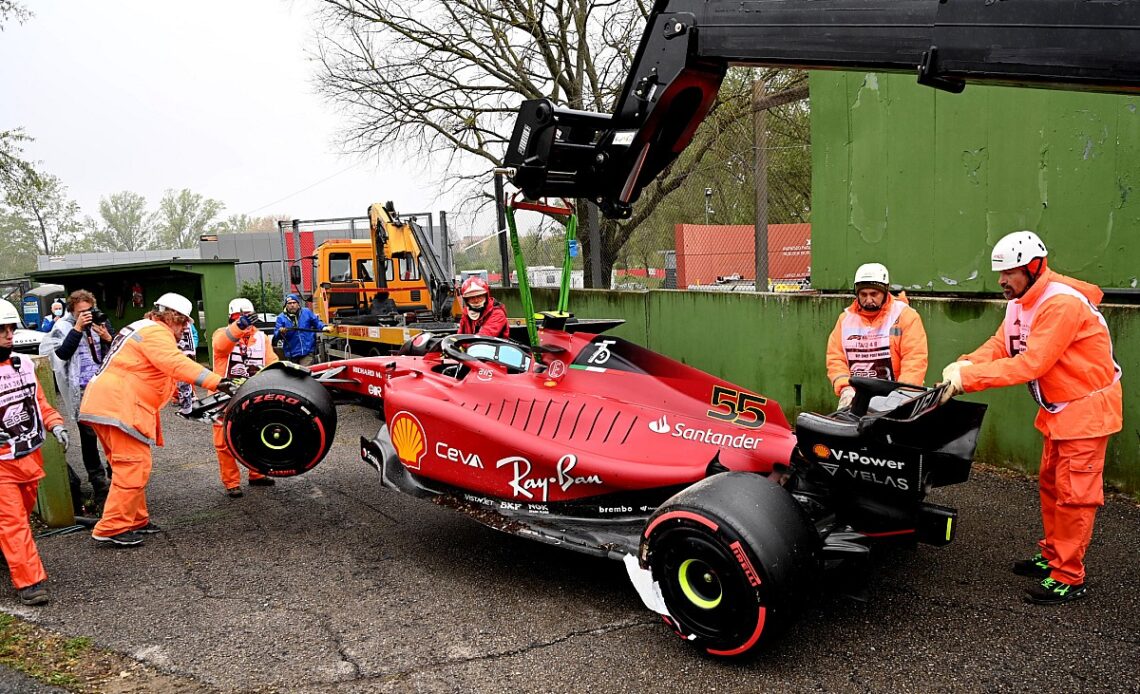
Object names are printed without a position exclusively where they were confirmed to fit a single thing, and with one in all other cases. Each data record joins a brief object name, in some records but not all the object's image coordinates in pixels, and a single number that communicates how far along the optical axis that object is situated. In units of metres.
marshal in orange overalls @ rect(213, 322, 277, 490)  6.57
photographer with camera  6.57
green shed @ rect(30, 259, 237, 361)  14.94
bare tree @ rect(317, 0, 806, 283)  17.47
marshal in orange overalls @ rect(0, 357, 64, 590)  4.51
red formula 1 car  3.32
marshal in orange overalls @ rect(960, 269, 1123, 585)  3.85
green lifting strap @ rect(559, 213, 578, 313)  5.39
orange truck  12.34
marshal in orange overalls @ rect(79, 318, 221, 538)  5.32
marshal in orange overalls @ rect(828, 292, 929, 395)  4.89
